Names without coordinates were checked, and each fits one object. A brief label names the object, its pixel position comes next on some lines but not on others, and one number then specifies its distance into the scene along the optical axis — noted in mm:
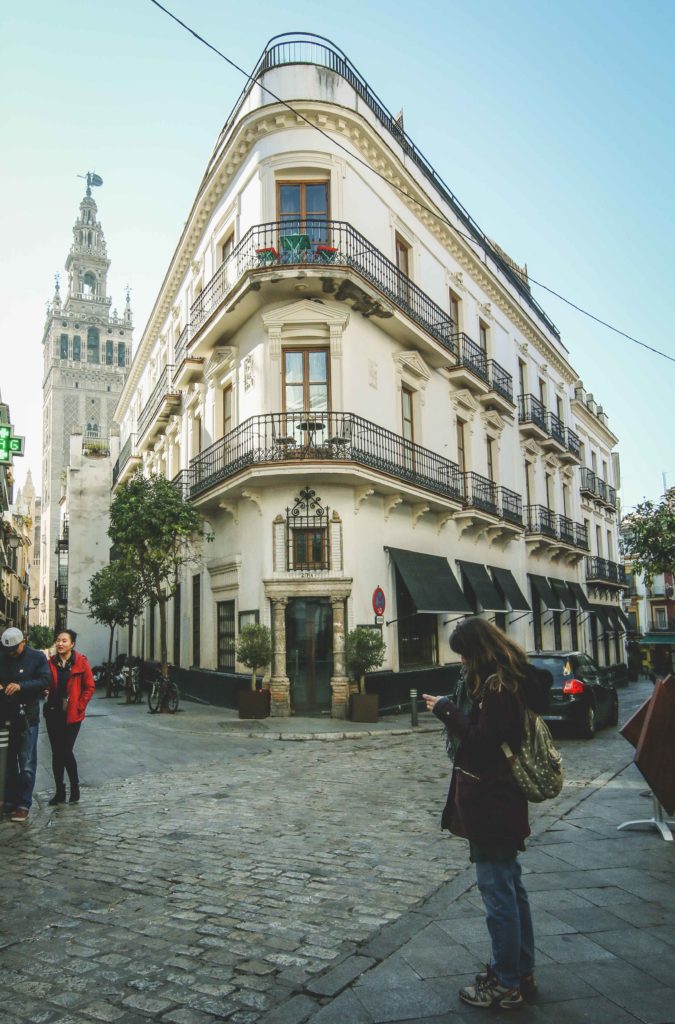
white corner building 17109
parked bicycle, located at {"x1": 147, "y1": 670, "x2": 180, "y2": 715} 18484
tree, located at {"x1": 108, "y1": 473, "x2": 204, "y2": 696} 18781
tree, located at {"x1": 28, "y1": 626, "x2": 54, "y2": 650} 52031
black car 13047
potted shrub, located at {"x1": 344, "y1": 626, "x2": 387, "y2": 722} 15867
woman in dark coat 3400
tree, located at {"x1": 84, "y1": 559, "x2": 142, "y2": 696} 21414
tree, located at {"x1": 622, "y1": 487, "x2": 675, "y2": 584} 17672
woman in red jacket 8188
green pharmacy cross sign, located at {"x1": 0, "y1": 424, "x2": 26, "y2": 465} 15297
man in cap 7375
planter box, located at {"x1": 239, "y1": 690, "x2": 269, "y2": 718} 16141
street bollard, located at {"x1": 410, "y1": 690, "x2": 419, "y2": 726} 15284
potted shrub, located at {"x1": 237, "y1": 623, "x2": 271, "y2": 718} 16016
